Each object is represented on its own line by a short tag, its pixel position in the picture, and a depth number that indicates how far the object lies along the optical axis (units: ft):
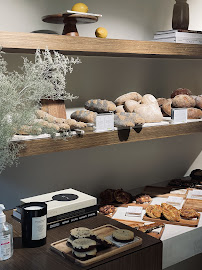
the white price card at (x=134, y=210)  7.39
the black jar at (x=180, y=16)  8.07
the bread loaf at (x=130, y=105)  7.09
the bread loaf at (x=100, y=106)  6.82
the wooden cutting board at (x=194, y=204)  7.78
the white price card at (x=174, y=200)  8.10
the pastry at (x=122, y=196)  8.02
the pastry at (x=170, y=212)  7.10
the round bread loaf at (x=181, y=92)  8.33
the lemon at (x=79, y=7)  6.43
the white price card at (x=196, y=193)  8.63
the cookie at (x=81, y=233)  4.83
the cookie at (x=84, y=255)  4.49
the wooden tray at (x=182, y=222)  6.91
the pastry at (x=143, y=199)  8.07
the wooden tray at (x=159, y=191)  8.62
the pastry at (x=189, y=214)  7.19
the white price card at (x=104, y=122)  6.29
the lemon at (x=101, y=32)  6.82
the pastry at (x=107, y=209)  7.47
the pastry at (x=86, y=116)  6.61
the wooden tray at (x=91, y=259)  4.47
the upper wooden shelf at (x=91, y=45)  5.45
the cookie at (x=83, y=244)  4.51
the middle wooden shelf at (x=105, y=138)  5.58
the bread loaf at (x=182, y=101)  7.65
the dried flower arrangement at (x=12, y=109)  4.39
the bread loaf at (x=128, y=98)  7.43
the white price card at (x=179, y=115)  7.30
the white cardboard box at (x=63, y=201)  5.51
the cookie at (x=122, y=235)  4.88
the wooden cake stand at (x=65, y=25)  6.26
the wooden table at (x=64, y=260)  4.44
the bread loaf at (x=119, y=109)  7.14
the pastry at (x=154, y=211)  7.26
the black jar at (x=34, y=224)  4.74
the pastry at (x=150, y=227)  6.55
